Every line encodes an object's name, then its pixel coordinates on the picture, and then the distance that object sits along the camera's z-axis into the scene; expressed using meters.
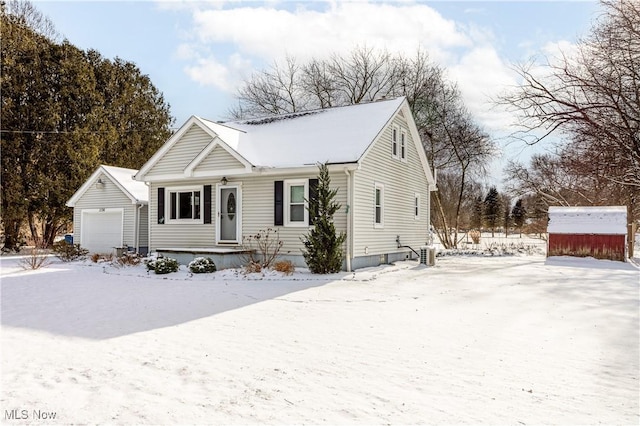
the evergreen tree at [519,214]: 52.50
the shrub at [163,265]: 13.10
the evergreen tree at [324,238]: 12.60
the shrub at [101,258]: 16.93
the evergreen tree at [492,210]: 50.81
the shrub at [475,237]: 29.21
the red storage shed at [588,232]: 17.80
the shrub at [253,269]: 12.77
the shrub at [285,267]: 12.59
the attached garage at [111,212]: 19.06
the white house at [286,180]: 13.80
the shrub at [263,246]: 14.12
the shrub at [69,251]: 17.78
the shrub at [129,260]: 15.21
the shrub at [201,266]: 13.05
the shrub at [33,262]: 14.42
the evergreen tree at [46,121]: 22.08
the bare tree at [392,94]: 27.84
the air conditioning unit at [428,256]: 16.11
